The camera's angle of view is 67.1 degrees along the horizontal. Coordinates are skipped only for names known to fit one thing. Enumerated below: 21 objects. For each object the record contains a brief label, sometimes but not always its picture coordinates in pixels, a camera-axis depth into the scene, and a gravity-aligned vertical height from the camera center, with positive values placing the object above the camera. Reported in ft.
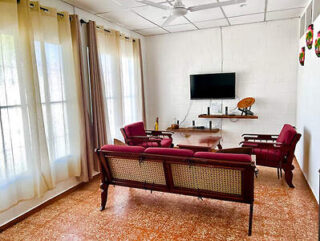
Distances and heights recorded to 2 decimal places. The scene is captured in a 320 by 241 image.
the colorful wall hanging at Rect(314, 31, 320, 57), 9.43 +1.58
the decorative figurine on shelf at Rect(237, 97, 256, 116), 16.15 -0.99
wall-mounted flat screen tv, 16.84 +0.35
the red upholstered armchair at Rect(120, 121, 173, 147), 14.01 -2.64
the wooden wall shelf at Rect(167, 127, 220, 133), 17.03 -2.76
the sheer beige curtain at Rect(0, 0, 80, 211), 8.56 -0.21
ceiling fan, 9.48 +3.39
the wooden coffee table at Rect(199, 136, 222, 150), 13.33 -2.91
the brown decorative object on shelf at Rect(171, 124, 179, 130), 18.15 -2.54
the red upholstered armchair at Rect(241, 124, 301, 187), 11.12 -3.05
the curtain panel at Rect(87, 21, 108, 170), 12.55 +0.28
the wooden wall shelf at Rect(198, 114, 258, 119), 16.01 -1.78
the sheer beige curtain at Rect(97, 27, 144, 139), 14.05 +1.06
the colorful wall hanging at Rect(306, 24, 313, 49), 10.85 +2.29
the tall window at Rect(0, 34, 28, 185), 8.43 -0.68
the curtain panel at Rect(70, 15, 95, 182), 11.50 -0.41
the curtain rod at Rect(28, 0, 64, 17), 9.52 +3.66
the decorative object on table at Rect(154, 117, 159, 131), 18.26 -2.38
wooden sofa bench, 7.66 -2.78
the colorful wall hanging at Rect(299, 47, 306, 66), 12.86 +1.72
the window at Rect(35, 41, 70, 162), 10.01 -0.04
